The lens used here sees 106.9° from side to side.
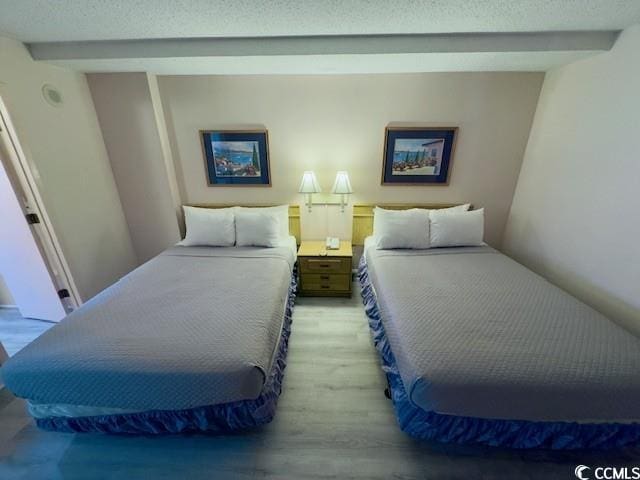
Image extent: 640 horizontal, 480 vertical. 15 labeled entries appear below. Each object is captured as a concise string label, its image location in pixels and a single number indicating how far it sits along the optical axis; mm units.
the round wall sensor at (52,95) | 1881
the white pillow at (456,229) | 2238
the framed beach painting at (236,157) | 2406
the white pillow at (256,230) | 2305
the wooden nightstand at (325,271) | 2355
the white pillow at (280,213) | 2418
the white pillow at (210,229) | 2322
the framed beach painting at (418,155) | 2350
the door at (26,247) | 1751
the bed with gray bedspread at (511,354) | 1005
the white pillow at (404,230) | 2234
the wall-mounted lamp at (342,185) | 2322
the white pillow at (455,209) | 2323
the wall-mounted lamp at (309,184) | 2340
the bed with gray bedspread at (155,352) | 1075
